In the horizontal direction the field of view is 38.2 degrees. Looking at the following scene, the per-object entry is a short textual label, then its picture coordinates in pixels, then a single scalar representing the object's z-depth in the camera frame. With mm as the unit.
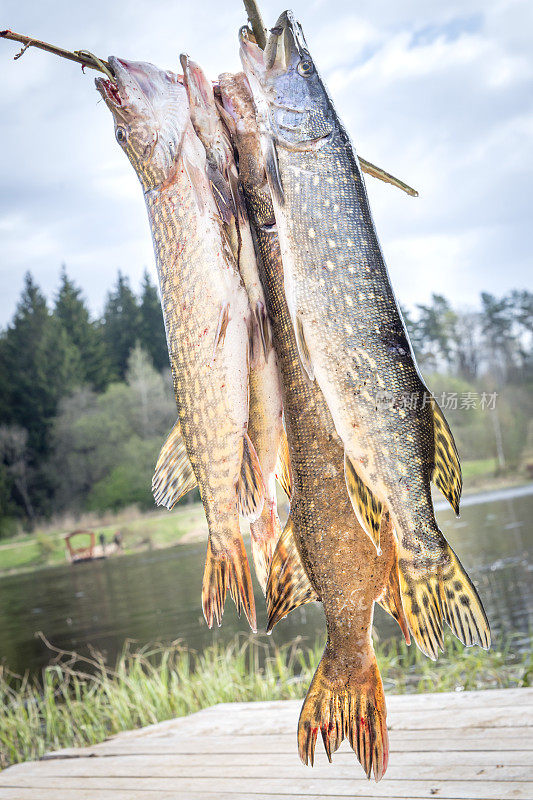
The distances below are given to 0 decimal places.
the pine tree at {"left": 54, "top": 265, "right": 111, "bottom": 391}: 43068
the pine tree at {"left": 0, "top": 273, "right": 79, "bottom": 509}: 39662
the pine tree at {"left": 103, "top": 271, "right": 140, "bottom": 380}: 46651
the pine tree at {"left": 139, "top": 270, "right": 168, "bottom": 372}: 45440
